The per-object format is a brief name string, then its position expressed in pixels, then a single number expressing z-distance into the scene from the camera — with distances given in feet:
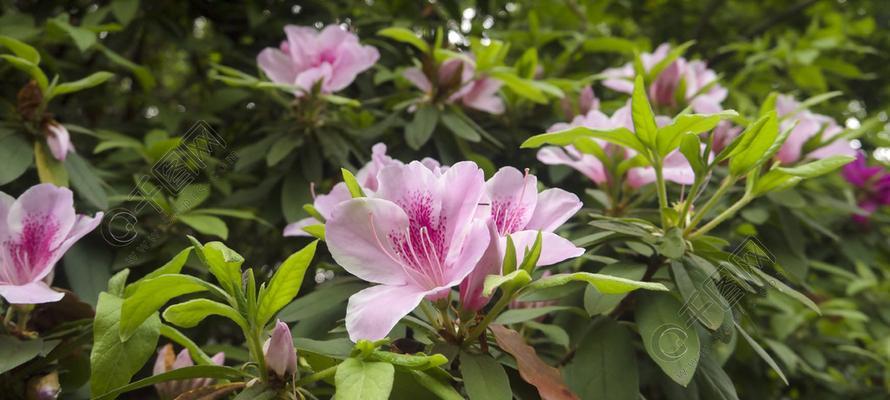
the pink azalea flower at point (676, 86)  1.96
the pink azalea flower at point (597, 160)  1.49
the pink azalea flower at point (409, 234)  0.94
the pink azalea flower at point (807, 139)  1.83
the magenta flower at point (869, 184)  2.42
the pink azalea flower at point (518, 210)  0.97
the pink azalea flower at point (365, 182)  1.19
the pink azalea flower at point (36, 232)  1.17
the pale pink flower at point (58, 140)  1.47
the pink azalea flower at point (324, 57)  1.69
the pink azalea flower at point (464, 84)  1.81
